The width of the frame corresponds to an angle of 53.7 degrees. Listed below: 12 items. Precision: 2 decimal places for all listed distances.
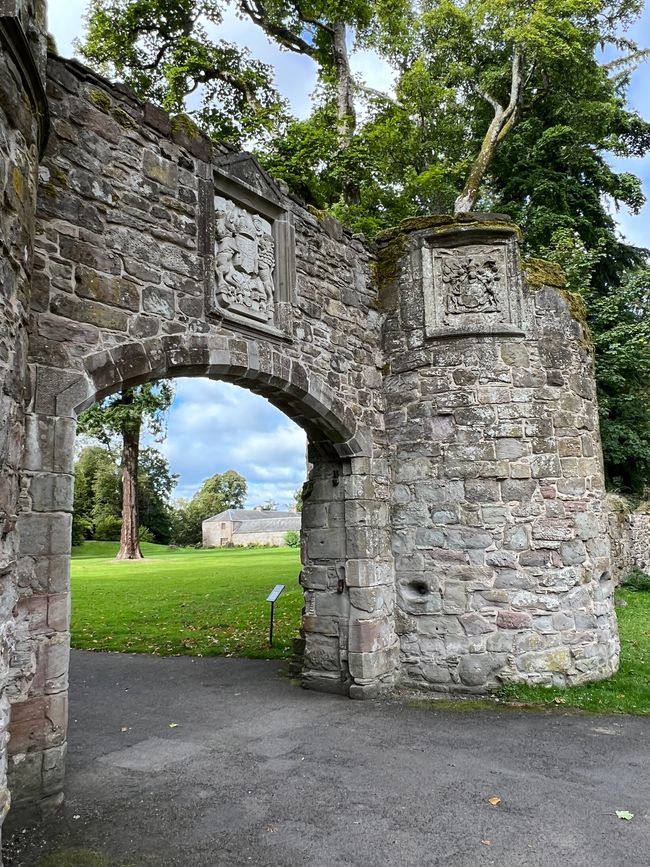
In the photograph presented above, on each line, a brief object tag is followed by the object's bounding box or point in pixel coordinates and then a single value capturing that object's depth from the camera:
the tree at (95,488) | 42.28
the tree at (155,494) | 47.50
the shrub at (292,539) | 43.09
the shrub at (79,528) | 39.53
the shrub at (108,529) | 42.00
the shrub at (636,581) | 15.00
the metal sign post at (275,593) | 8.80
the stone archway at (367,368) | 4.82
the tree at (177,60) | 16.70
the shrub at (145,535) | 45.34
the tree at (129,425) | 23.36
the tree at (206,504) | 57.45
